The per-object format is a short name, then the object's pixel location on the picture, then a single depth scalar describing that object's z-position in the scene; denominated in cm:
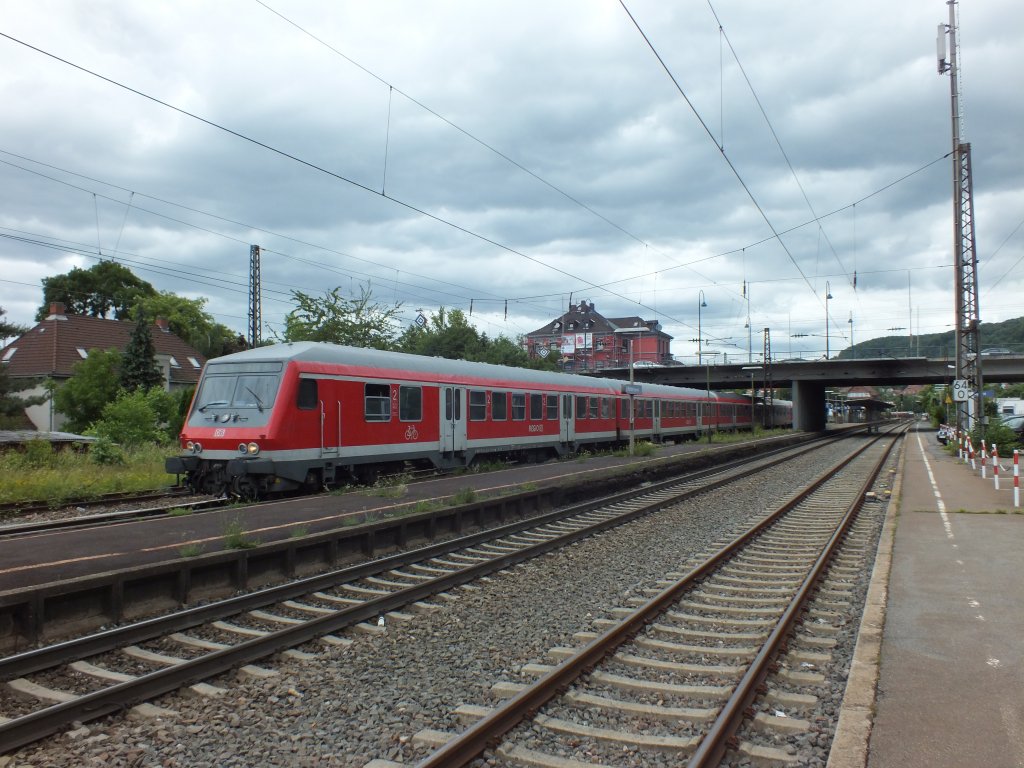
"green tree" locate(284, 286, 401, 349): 3401
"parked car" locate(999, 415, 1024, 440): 3288
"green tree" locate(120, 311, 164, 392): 3816
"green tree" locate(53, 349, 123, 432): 3184
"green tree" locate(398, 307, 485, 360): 4950
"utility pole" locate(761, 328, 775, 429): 5112
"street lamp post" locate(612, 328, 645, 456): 2378
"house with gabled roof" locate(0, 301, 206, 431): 4238
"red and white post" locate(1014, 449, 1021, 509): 1365
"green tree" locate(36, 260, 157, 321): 5903
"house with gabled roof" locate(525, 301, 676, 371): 8956
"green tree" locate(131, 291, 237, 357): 6694
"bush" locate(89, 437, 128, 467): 1956
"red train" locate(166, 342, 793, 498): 1317
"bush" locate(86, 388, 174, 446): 2450
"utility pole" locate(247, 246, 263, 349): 2859
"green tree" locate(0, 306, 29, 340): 2502
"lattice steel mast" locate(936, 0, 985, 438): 2400
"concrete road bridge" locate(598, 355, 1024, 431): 5175
